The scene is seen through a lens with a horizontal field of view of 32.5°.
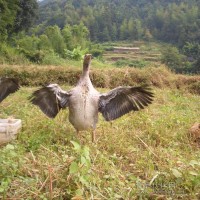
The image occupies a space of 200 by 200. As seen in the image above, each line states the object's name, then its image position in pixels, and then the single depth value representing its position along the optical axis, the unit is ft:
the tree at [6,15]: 56.90
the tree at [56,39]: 73.56
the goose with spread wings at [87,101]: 13.33
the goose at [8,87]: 16.72
